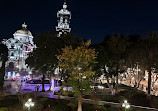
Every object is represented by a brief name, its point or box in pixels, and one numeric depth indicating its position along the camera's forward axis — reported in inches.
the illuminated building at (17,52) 3031.3
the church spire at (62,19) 3468.3
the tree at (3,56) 1082.1
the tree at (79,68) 584.4
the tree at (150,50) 893.2
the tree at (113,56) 951.6
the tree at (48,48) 929.0
